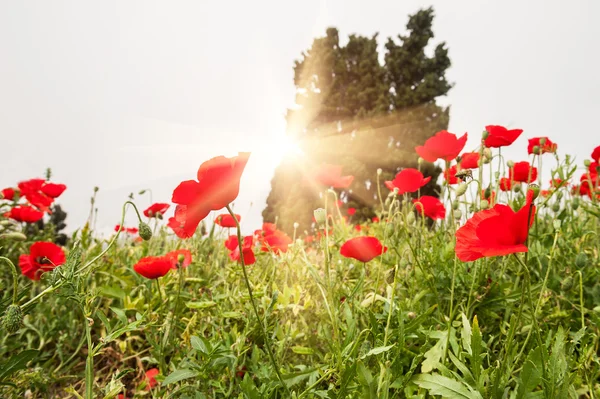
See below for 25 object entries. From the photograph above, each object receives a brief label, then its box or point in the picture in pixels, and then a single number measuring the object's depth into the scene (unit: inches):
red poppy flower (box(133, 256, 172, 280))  18.9
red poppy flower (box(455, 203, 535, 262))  11.3
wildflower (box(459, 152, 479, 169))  23.6
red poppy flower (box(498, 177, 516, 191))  28.2
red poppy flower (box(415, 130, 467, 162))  20.3
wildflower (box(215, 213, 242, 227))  28.9
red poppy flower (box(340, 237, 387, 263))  18.0
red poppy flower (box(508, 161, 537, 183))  28.8
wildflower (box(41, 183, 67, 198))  33.6
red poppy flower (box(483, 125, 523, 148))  20.4
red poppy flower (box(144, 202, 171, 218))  37.1
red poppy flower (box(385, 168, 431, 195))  21.4
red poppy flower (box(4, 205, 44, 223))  33.1
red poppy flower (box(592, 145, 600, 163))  26.7
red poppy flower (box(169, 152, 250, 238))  12.3
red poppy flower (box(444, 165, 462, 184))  22.5
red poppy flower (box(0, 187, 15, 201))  27.9
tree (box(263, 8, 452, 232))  420.1
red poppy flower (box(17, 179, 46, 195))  31.3
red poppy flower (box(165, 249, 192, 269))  22.2
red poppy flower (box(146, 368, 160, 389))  20.4
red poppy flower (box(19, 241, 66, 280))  24.7
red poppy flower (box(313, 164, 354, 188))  24.3
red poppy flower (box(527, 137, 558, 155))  26.8
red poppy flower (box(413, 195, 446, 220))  24.0
